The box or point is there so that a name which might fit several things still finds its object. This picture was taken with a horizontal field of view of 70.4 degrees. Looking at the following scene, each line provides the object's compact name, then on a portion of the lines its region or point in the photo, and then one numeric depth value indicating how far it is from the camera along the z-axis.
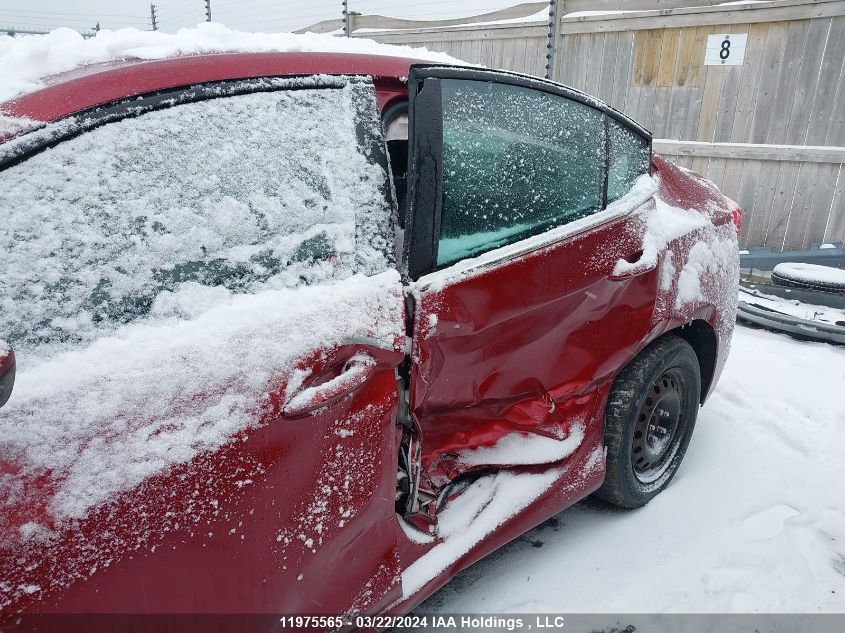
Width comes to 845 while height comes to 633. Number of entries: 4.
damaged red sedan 1.03
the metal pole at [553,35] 6.14
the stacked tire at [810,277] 4.43
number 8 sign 5.83
